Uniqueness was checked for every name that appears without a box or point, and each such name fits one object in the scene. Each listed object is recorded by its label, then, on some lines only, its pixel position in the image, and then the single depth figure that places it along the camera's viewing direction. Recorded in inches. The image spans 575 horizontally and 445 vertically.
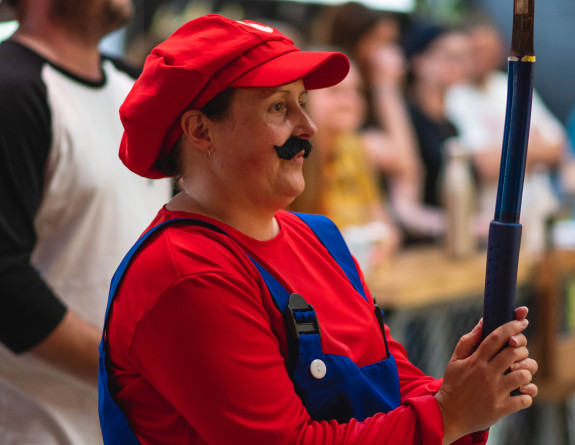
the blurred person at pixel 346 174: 205.9
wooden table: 199.3
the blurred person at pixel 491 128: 267.4
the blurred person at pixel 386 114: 262.7
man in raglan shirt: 103.7
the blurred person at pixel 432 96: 279.3
